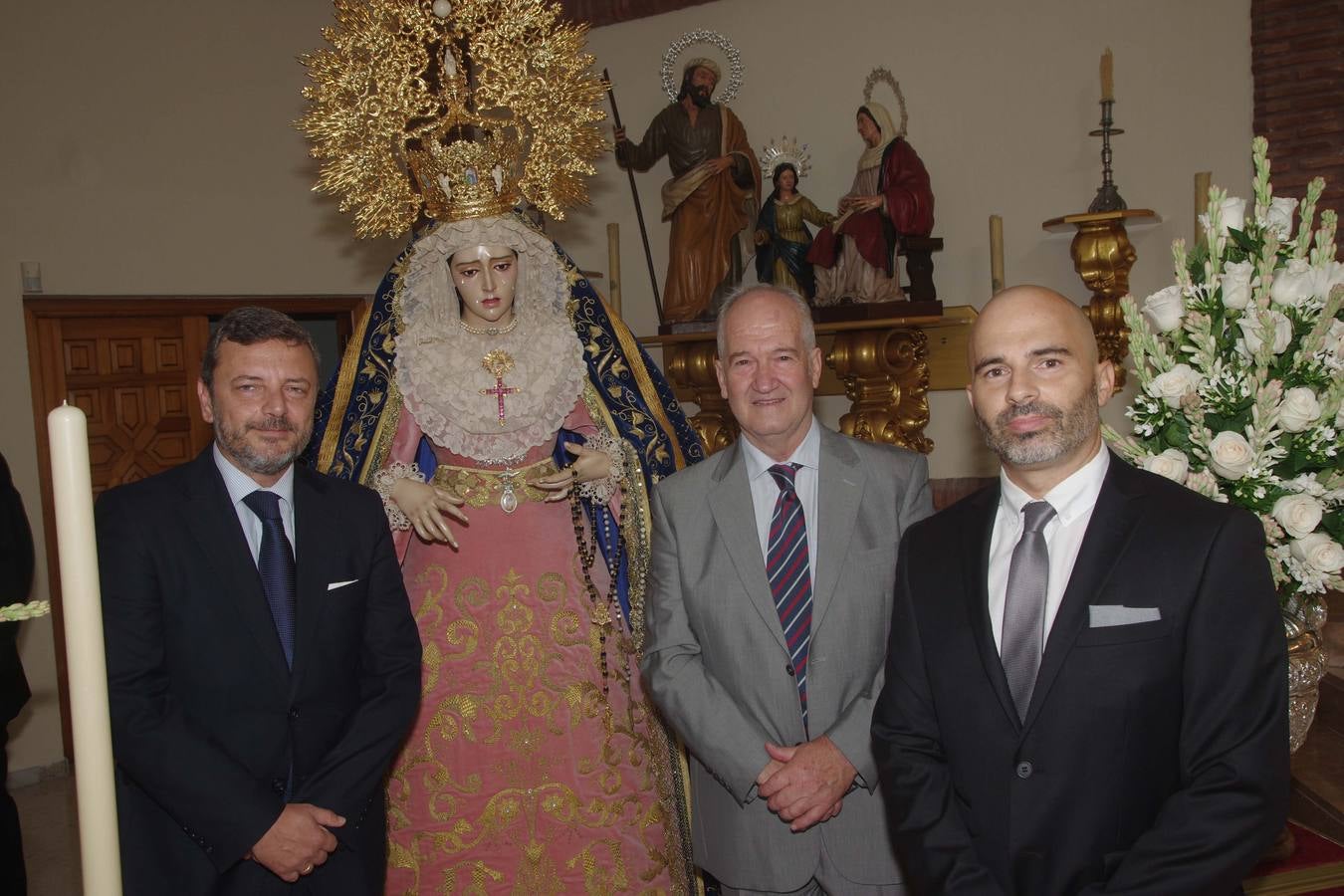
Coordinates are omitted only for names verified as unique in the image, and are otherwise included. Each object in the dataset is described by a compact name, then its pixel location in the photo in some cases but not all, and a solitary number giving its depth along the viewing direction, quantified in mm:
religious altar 5758
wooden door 5543
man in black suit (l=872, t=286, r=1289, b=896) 1560
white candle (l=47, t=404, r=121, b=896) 791
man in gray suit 2193
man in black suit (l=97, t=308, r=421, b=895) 2049
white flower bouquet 1913
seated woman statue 5699
